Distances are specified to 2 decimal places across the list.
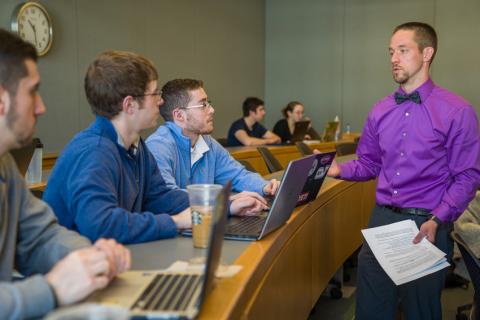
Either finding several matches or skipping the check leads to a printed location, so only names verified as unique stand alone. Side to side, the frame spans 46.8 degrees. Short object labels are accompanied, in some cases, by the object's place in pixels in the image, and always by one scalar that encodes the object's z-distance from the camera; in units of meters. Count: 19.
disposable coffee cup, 1.53
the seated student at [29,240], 1.03
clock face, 4.97
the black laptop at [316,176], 2.14
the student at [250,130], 7.32
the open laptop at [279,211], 1.72
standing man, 2.34
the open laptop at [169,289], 1.01
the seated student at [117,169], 1.55
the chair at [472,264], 2.16
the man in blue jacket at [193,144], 2.60
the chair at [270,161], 4.36
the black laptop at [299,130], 7.47
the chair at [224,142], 7.42
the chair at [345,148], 5.72
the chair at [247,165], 3.51
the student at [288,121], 8.66
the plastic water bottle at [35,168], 3.28
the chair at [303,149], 5.54
